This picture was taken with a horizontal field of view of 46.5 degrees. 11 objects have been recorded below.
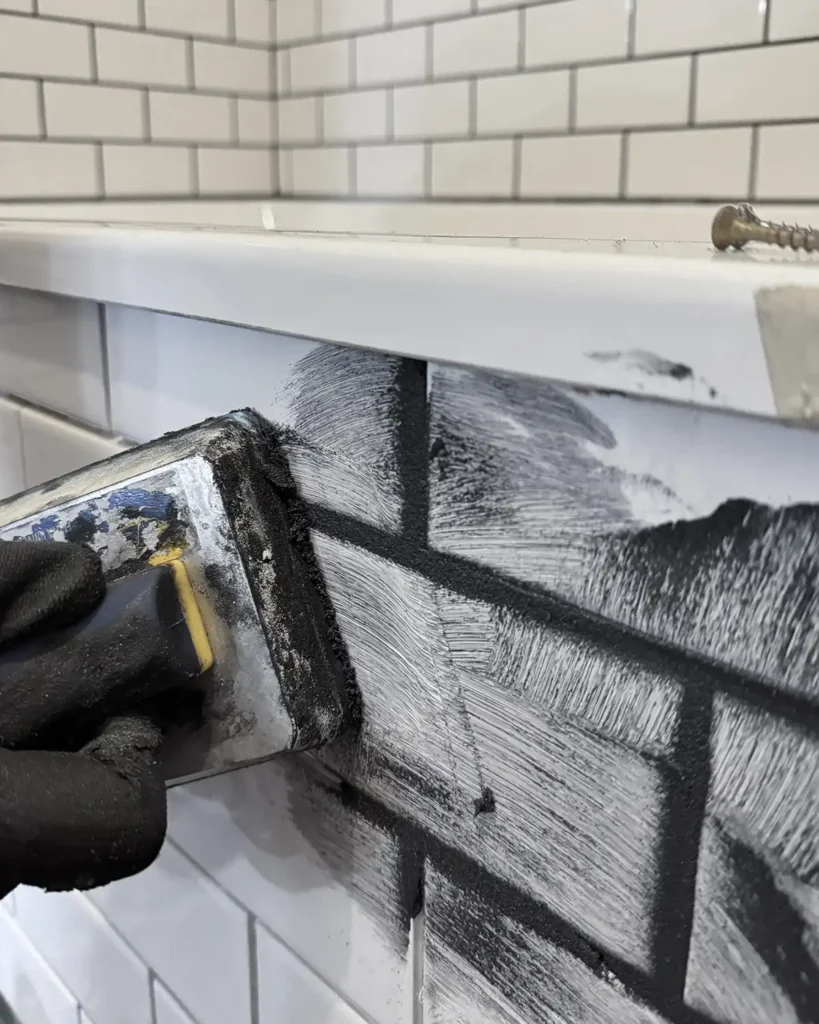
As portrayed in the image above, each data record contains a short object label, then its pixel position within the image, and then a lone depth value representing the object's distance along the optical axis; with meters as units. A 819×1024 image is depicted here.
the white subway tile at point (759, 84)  0.78
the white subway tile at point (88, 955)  0.67
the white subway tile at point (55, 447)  0.59
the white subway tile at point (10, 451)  0.70
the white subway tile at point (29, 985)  0.79
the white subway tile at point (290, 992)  0.48
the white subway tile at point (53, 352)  0.58
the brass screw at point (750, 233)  0.34
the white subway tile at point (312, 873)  0.44
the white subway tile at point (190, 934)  0.55
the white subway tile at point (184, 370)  0.44
